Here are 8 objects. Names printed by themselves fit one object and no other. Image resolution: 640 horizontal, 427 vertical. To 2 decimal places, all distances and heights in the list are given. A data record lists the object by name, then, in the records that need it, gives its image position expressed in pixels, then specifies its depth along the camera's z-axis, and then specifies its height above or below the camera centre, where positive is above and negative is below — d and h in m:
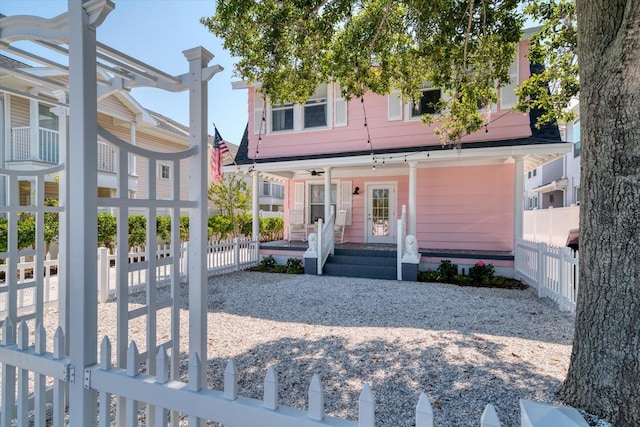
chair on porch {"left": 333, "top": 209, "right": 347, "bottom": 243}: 11.47 -0.33
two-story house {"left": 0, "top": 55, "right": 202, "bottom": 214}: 10.92 +2.80
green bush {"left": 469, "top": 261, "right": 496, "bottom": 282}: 8.26 -1.43
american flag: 10.32 +1.80
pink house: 9.11 +1.45
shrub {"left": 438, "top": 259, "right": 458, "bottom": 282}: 8.39 -1.42
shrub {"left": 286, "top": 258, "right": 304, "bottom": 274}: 9.55 -1.50
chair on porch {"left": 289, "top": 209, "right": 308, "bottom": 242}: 12.14 -0.35
